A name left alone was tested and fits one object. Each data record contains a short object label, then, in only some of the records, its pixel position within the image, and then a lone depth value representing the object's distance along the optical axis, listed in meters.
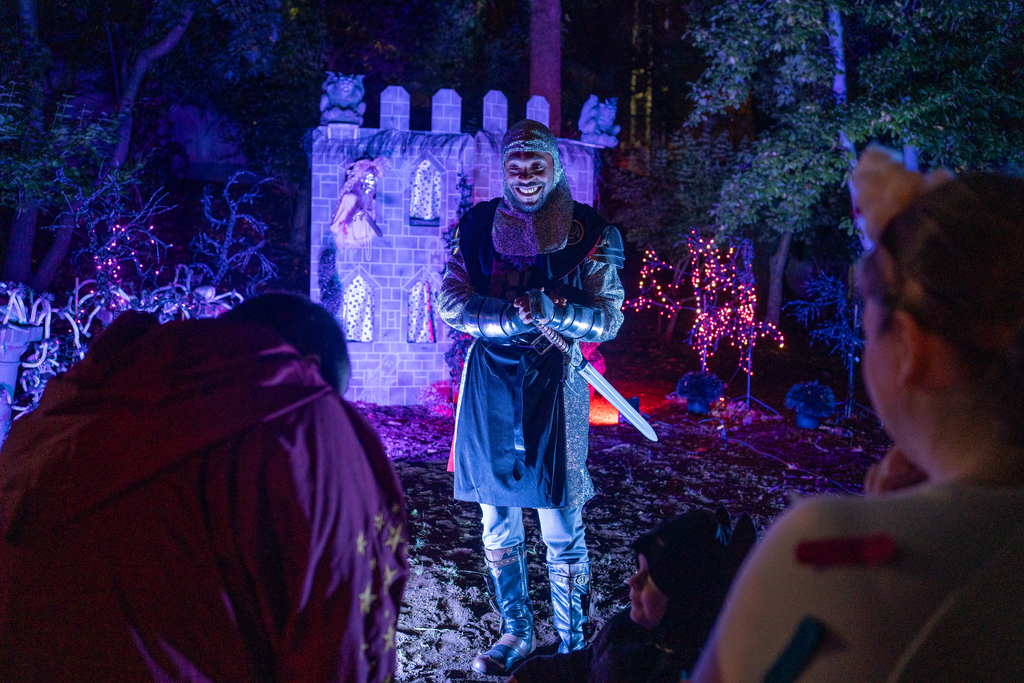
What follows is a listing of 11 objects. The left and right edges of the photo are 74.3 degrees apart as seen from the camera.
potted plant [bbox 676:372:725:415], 9.60
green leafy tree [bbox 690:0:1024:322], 6.54
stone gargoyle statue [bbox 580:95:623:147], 10.10
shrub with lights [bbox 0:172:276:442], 4.85
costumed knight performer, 2.89
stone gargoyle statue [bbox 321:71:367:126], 9.54
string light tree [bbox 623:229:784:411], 9.71
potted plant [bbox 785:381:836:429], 8.98
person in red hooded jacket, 1.13
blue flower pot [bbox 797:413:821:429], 9.00
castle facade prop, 9.70
